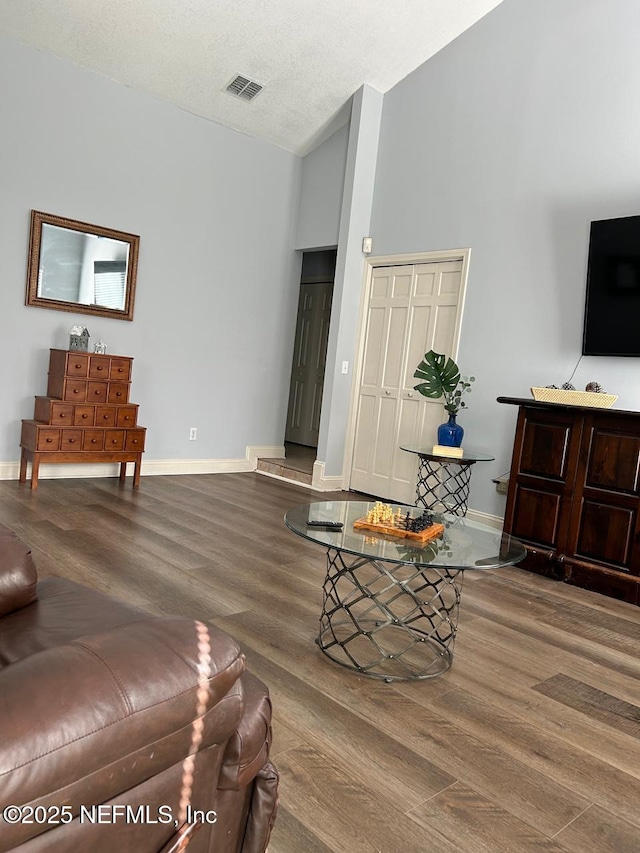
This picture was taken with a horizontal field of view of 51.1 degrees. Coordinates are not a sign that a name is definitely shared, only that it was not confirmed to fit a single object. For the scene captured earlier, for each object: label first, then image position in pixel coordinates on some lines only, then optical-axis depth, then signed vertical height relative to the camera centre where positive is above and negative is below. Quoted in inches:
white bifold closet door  225.1 +7.0
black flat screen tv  166.7 +30.4
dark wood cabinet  150.5 -21.3
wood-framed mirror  209.9 +28.0
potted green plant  199.3 +1.8
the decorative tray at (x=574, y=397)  158.7 +1.8
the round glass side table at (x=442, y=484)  206.7 -29.6
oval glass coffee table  95.3 -31.7
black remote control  104.4 -22.7
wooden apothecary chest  203.9 -19.1
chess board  103.1 -22.5
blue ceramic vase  199.0 -12.4
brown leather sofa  29.7 -19.0
